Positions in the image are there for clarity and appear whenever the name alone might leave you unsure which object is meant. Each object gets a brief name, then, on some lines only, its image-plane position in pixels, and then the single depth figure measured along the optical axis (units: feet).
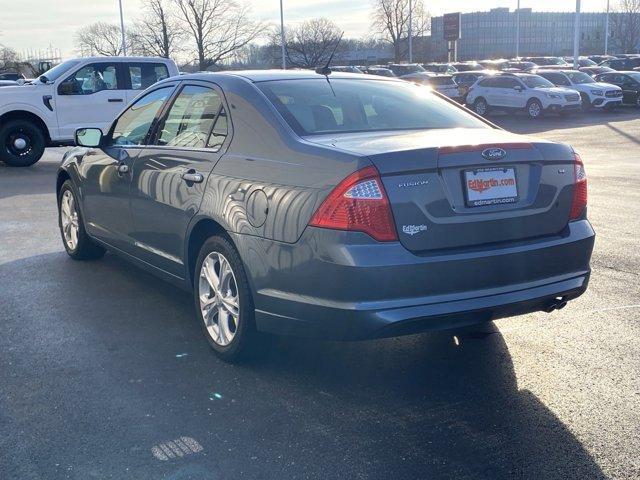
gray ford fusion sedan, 12.00
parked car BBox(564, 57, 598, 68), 160.18
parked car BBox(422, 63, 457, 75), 151.41
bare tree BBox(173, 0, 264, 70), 198.90
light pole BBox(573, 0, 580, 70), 114.89
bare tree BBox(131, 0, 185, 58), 200.44
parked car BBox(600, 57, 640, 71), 138.41
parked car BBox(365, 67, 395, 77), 118.48
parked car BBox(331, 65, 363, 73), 117.80
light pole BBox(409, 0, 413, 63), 230.31
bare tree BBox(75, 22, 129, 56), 299.85
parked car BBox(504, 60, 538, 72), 144.56
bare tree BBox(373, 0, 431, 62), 264.31
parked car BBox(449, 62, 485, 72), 155.22
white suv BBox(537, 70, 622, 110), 95.30
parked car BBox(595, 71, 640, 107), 102.22
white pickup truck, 50.96
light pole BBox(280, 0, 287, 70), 167.51
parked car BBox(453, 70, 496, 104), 113.19
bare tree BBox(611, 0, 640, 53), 275.80
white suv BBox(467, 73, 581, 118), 89.15
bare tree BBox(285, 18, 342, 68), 206.17
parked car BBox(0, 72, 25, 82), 135.25
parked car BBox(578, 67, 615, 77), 126.52
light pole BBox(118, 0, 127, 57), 185.53
